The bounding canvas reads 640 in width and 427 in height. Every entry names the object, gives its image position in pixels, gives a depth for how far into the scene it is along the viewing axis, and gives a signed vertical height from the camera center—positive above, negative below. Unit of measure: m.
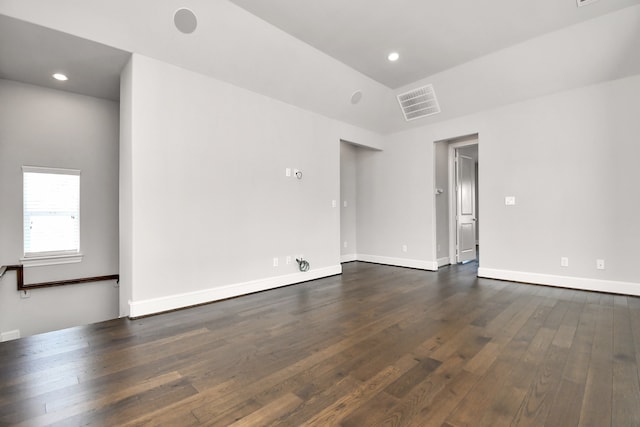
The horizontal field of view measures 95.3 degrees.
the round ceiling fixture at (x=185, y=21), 2.87 +1.97
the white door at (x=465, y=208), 6.15 +0.08
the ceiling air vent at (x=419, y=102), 4.95 +1.95
